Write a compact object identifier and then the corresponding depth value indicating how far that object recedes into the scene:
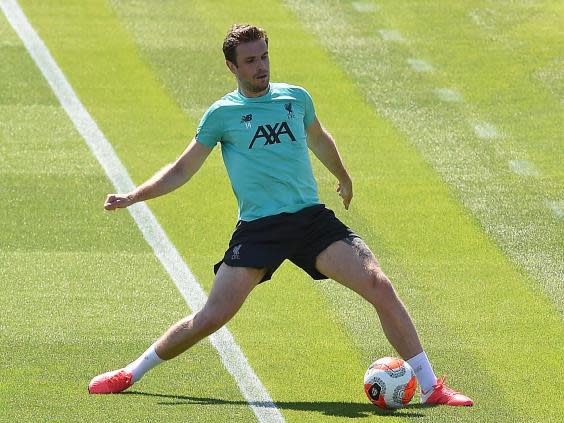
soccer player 19.62
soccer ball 19.48
